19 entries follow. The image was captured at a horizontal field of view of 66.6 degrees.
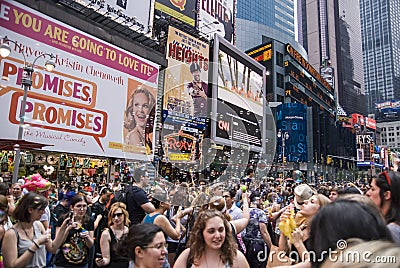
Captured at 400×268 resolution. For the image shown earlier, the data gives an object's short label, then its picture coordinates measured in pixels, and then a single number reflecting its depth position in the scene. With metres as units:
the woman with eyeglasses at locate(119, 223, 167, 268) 2.47
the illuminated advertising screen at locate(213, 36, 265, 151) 24.09
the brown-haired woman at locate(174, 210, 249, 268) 2.61
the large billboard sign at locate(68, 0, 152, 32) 20.58
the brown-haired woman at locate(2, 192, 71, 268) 3.00
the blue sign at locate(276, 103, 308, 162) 47.97
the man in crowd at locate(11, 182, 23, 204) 6.05
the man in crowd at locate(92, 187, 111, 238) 4.91
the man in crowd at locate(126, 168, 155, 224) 4.84
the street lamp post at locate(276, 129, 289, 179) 46.03
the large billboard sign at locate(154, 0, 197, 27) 28.06
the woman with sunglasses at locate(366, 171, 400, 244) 2.50
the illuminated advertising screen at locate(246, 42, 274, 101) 53.53
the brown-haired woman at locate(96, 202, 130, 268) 3.72
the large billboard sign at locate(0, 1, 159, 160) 15.43
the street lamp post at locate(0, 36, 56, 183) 8.47
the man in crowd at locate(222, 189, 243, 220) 4.99
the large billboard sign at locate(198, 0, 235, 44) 33.06
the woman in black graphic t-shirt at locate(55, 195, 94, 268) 3.62
